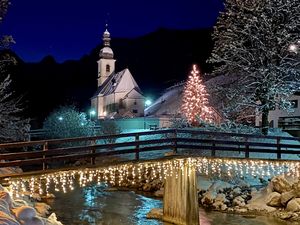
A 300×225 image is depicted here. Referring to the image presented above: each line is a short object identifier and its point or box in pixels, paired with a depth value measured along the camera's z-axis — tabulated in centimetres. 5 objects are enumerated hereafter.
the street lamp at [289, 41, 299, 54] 1951
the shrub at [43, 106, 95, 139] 2950
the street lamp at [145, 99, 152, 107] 4417
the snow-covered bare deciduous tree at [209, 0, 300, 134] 1937
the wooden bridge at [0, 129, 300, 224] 976
